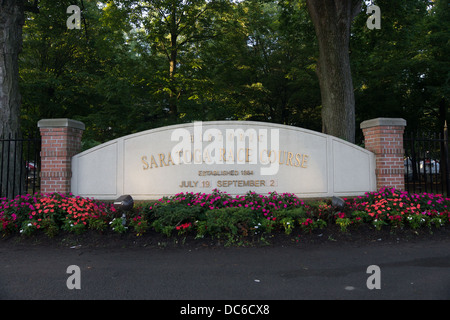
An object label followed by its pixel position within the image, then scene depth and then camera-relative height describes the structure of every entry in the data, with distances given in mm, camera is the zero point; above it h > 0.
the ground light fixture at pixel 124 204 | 6039 -430
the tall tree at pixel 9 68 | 7836 +2820
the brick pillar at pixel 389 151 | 7148 +653
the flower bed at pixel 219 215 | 5500 -611
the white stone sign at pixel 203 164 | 6914 +369
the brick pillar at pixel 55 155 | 6734 +551
